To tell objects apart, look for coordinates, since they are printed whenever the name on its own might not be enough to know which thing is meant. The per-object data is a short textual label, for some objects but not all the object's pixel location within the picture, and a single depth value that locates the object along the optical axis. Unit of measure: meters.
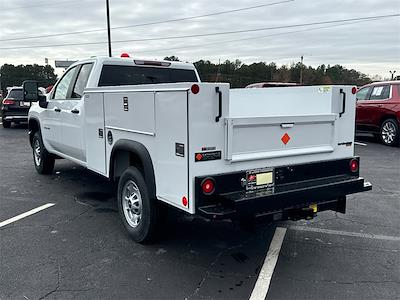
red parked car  11.66
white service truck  3.52
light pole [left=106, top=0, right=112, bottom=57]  24.06
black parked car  17.36
